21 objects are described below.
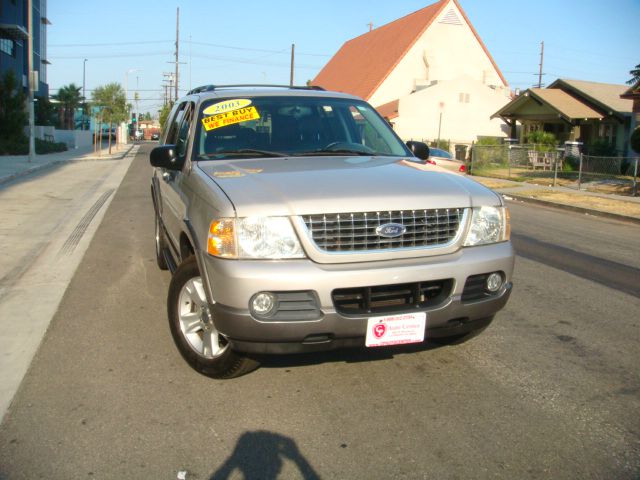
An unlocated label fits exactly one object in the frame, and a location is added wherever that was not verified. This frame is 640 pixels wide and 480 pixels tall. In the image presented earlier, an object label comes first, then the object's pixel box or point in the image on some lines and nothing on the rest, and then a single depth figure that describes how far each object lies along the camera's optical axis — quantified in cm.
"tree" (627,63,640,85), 2278
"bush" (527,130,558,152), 3114
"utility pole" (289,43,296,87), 5319
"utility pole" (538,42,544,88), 7344
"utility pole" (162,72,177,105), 9479
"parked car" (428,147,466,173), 1870
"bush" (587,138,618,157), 2916
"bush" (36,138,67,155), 3469
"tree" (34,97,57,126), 4988
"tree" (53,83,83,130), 6975
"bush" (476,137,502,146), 3709
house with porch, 3050
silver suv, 358
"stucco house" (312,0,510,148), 4606
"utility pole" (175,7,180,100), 6481
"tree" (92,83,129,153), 7856
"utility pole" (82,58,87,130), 7669
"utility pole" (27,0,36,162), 2648
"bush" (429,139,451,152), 3566
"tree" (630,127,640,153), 2045
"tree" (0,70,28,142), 3372
